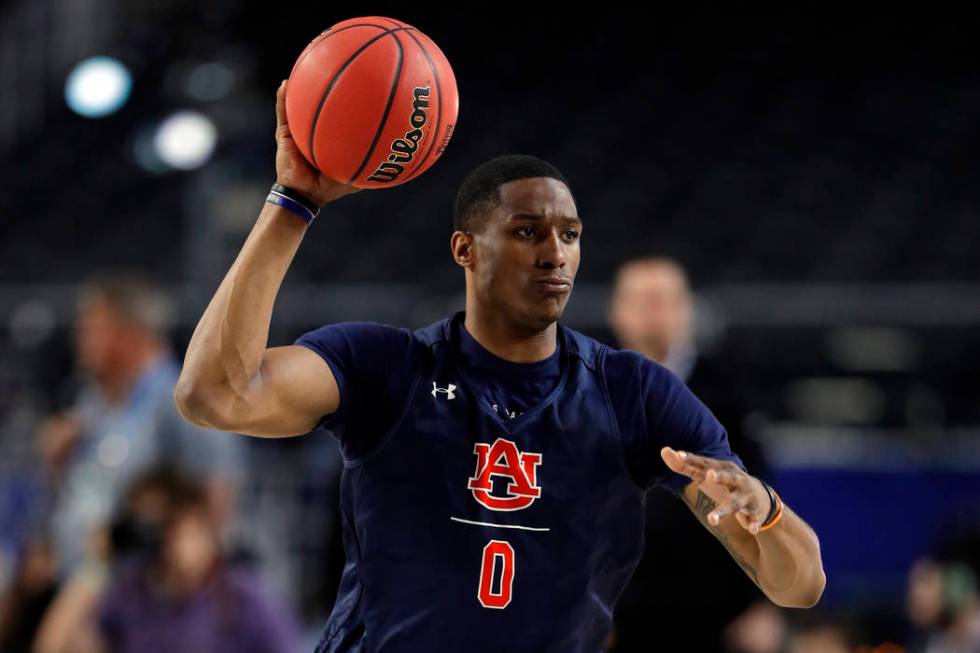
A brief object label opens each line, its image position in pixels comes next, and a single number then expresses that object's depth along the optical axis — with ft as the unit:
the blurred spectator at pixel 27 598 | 46.26
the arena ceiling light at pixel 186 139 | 64.23
